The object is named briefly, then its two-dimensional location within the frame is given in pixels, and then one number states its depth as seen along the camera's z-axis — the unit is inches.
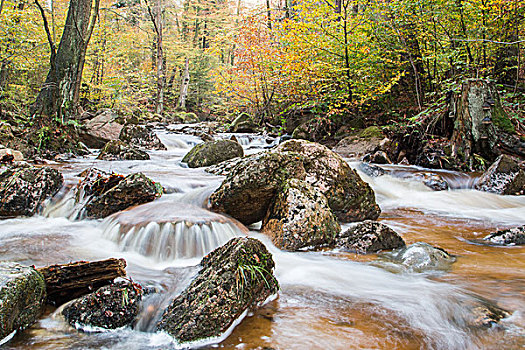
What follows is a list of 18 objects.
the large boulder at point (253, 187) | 175.5
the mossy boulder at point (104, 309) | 88.2
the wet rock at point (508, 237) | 160.6
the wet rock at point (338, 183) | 199.2
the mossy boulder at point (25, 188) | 195.6
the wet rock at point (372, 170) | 319.6
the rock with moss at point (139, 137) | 463.8
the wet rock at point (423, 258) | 132.8
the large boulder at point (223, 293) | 84.6
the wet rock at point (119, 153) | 383.6
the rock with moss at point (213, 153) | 354.6
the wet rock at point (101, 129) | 451.5
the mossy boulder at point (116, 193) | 192.2
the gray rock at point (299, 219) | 158.7
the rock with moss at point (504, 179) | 273.2
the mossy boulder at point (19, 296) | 80.5
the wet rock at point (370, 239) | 151.7
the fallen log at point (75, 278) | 97.7
